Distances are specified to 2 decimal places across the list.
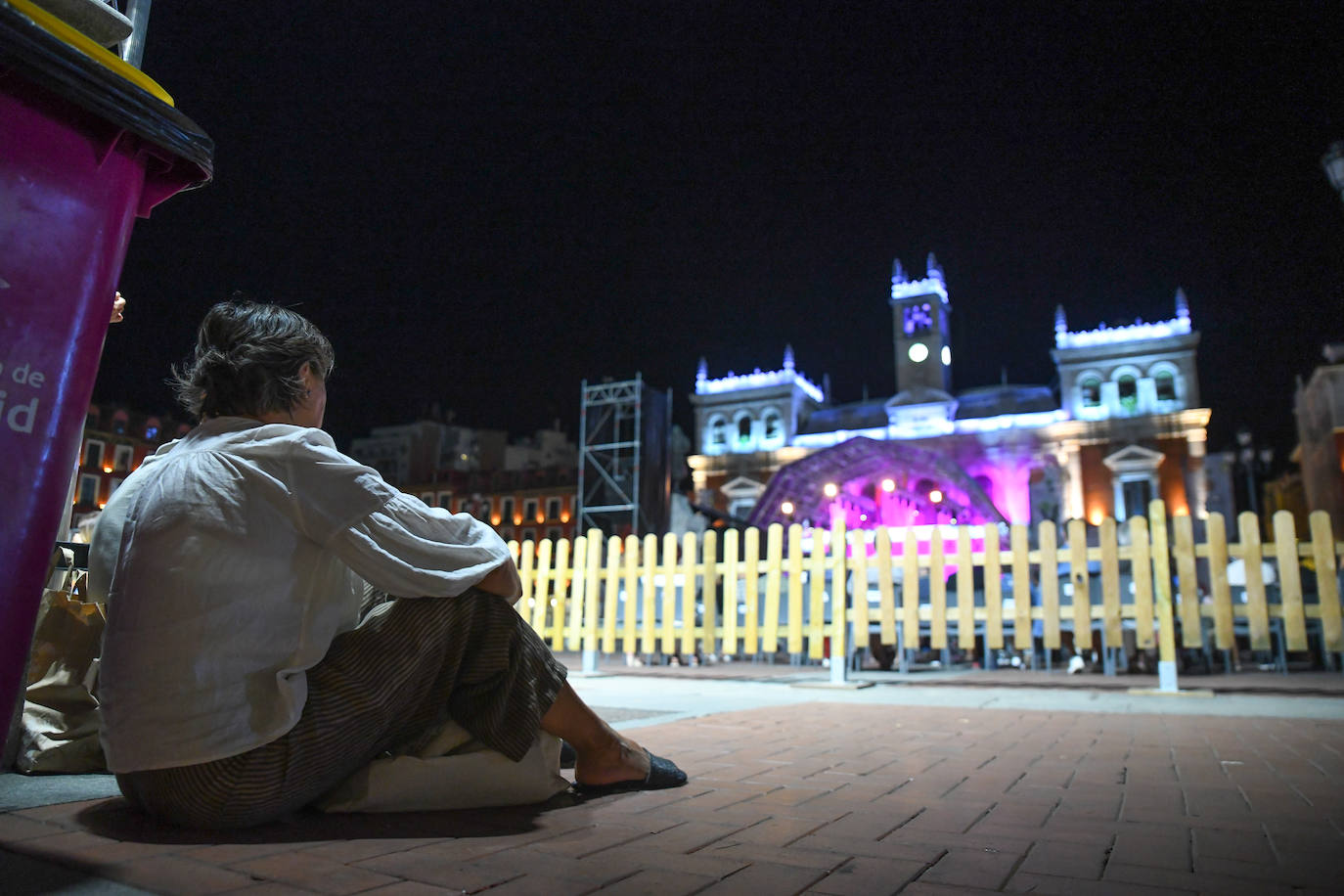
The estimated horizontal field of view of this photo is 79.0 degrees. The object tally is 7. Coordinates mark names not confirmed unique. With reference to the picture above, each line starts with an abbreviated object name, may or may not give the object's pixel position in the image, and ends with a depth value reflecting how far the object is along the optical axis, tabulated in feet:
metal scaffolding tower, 84.99
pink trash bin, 4.16
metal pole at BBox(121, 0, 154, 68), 6.35
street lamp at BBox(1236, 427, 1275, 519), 59.82
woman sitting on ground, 5.32
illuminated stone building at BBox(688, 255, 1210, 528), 95.20
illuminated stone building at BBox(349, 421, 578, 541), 145.18
